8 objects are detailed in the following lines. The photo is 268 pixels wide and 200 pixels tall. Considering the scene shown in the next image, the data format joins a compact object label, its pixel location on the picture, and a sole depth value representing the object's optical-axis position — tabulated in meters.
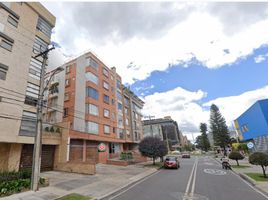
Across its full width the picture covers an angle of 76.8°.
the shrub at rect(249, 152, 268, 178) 14.30
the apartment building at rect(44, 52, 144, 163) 25.52
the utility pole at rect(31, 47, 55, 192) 10.79
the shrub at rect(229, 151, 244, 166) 23.33
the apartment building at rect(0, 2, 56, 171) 15.38
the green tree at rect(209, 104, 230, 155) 54.00
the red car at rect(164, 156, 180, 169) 23.27
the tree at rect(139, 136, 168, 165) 26.06
